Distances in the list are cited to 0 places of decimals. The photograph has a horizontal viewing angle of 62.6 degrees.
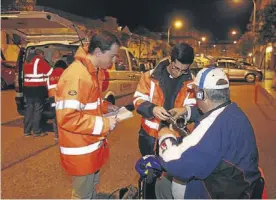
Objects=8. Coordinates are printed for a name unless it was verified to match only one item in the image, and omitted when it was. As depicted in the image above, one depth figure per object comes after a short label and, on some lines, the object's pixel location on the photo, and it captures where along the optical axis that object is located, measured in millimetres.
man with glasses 2031
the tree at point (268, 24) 10486
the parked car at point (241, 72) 15216
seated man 1312
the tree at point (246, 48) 28939
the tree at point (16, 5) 10607
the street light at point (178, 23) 26480
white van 5014
